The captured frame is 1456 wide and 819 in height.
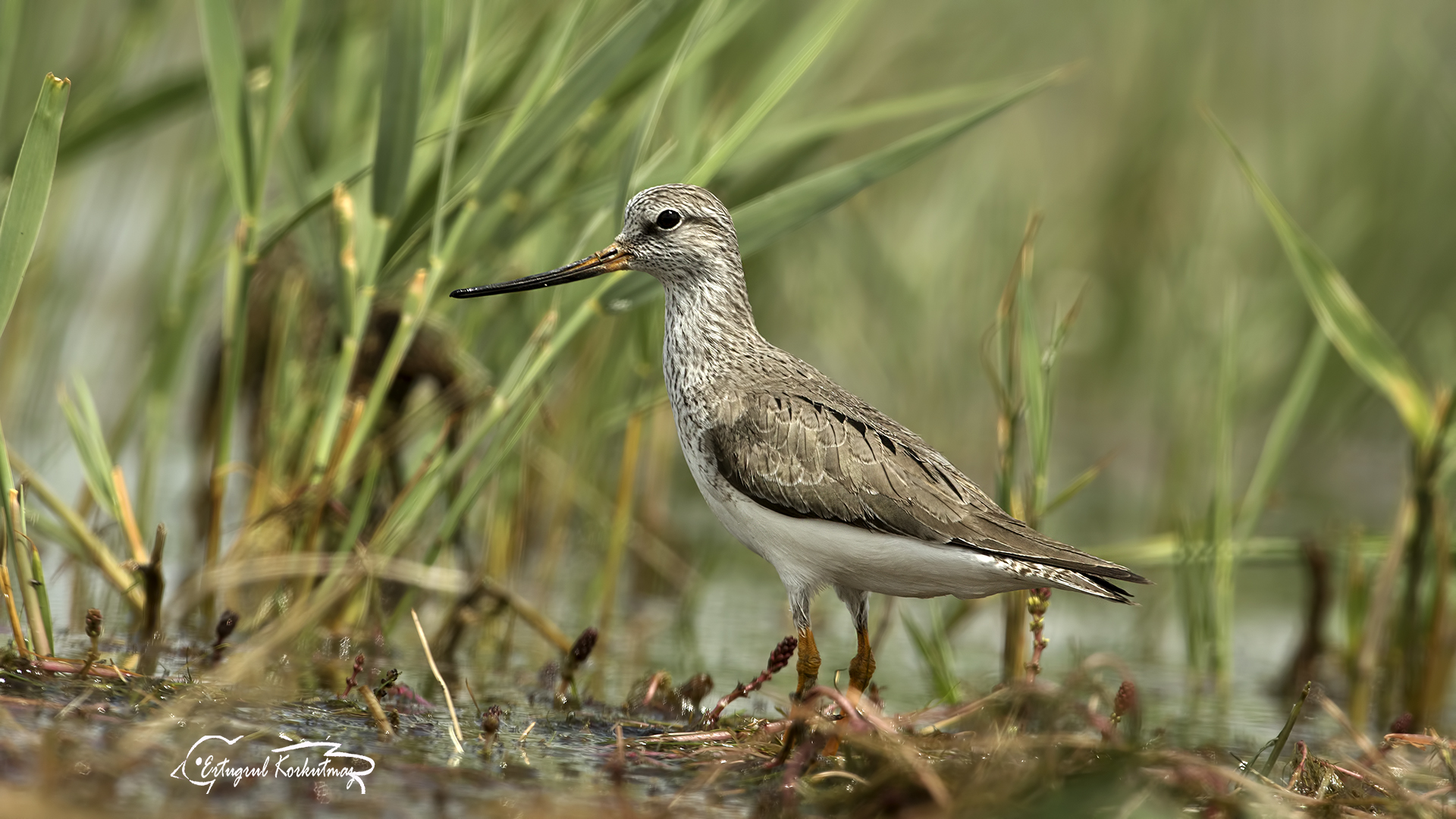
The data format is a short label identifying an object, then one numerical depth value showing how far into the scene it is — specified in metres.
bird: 8.98
